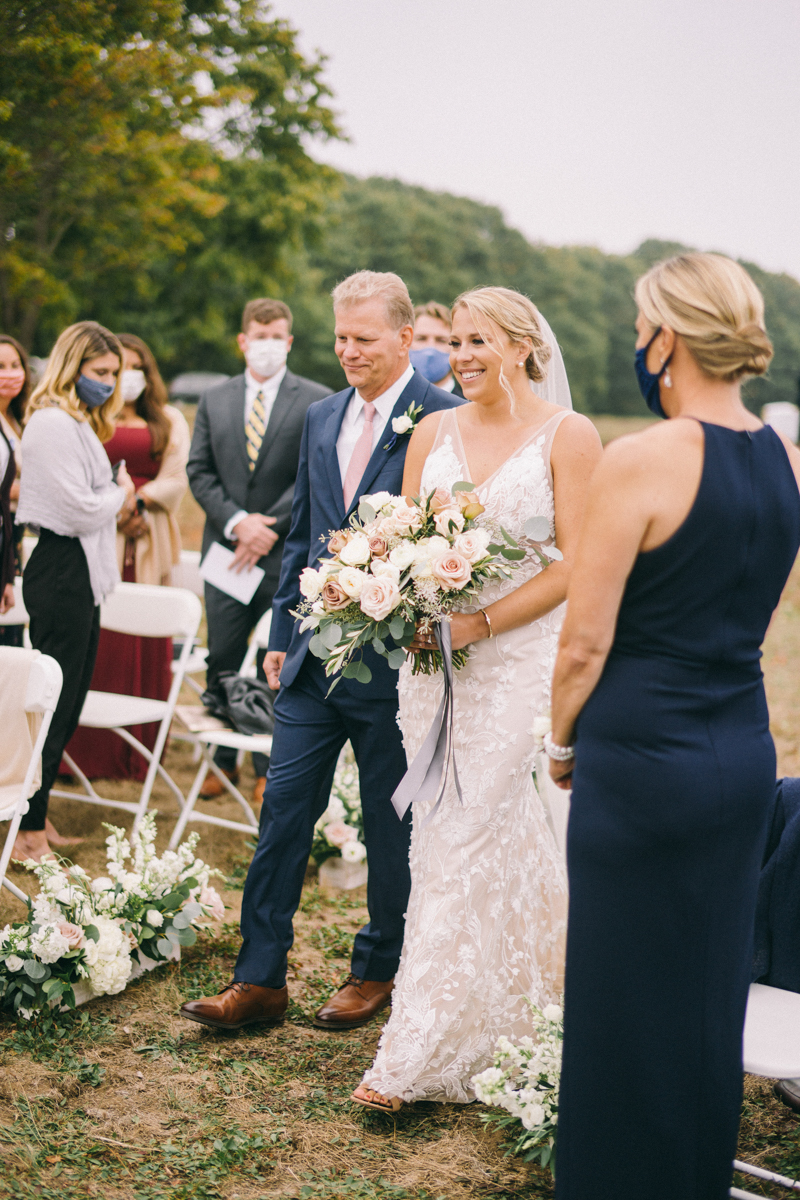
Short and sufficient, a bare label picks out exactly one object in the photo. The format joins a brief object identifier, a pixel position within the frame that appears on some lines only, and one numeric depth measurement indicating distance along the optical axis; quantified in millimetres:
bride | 3230
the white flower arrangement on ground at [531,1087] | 2977
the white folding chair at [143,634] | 5363
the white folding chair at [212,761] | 5004
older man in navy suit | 3635
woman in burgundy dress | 6480
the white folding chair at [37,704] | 3854
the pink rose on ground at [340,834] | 5211
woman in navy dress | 2201
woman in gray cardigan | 4977
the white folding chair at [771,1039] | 2561
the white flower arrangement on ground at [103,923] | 3693
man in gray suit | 6152
